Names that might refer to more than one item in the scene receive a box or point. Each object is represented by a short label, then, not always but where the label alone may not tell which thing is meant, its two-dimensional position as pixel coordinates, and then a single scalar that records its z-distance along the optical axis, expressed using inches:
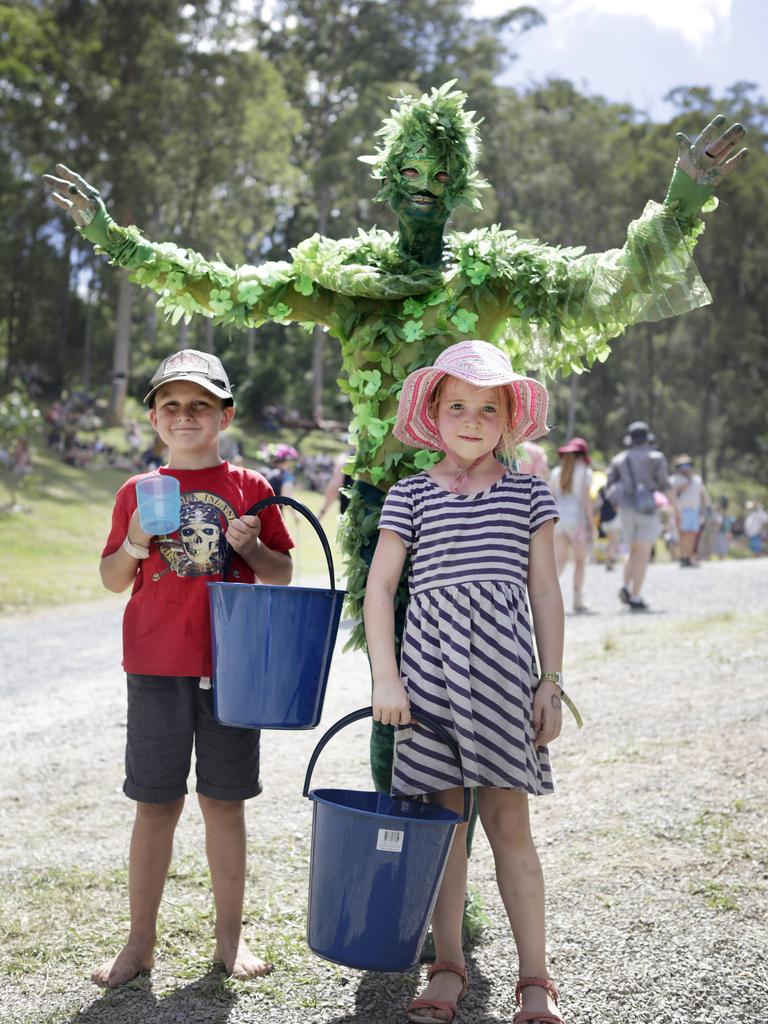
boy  107.3
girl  96.2
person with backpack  378.3
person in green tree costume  113.2
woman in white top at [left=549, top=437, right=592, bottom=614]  375.6
